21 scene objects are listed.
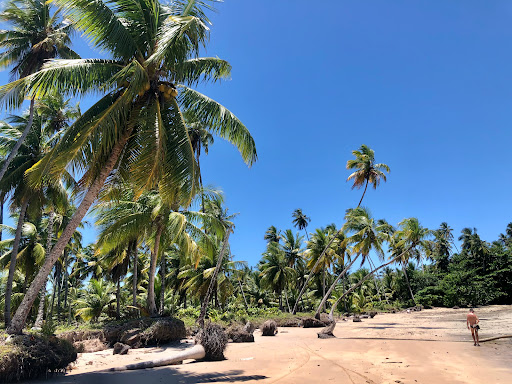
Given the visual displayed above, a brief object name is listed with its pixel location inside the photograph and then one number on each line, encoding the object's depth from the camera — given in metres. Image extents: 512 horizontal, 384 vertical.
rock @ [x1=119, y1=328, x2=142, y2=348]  12.54
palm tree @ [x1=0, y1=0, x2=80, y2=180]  13.42
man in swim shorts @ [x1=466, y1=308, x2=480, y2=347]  11.75
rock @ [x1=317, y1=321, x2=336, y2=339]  16.11
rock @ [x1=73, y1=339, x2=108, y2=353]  11.32
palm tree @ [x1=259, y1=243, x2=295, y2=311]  33.59
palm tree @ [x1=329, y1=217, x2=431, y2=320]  24.17
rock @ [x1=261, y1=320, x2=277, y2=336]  18.14
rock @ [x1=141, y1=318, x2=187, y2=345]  12.92
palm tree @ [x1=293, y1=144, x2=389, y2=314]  25.52
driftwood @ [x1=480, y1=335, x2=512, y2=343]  11.97
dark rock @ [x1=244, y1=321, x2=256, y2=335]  15.55
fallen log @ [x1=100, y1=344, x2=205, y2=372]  8.38
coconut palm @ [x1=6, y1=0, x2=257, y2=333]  7.14
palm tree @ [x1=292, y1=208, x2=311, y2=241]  56.34
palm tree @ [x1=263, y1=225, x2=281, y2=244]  48.07
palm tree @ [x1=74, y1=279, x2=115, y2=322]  25.62
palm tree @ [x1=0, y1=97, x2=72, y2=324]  14.35
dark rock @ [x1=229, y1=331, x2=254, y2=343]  14.80
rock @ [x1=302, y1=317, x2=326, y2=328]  23.36
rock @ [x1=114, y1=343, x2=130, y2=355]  10.97
